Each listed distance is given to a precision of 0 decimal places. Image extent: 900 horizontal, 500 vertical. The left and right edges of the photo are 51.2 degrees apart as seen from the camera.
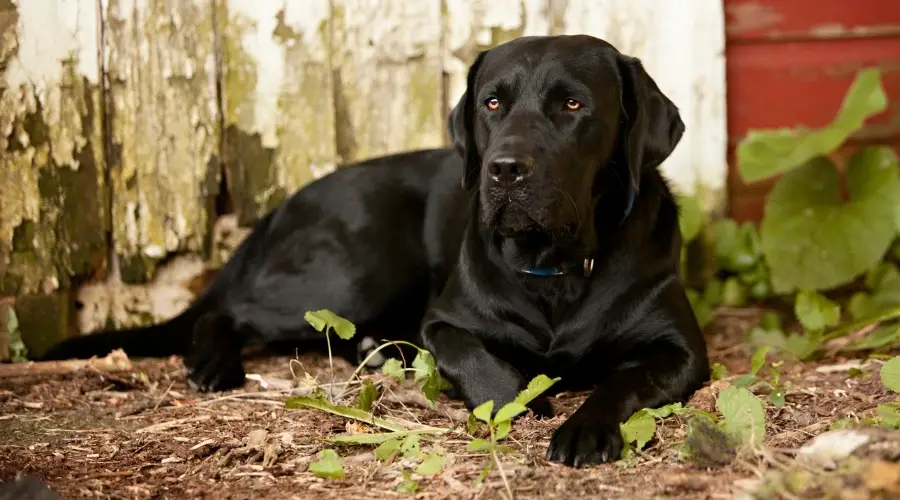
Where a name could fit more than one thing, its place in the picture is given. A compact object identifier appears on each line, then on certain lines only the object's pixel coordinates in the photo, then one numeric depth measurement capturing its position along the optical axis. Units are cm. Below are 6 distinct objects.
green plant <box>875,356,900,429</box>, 209
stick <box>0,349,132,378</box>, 301
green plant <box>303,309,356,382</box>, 253
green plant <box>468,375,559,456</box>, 202
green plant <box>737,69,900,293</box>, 344
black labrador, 238
